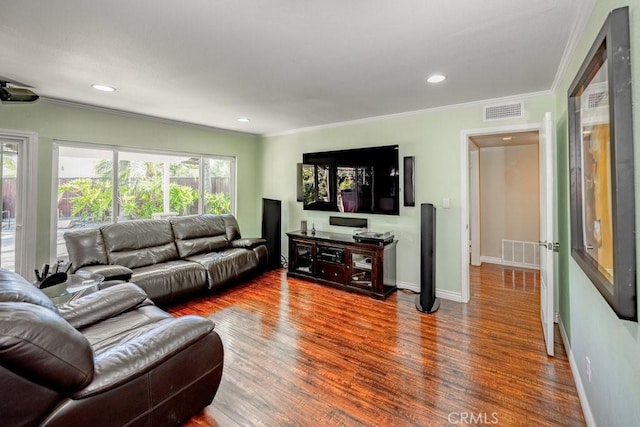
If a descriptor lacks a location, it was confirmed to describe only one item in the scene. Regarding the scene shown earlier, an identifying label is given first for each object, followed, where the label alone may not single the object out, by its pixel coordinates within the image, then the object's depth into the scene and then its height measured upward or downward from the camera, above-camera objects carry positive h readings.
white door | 2.46 -0.06
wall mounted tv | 4.12 +0.55
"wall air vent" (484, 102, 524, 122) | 3.32 +1.19
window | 3.82 +0.48
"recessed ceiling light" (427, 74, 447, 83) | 2.77 +1.29
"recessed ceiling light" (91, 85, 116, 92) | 3.09 +1.34
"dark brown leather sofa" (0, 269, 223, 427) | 1.11 -0.68
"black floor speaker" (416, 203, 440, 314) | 3.39 -0.47
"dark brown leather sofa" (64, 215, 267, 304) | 3.38 -0.47
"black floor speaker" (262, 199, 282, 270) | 5.24 -0.21
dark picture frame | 1.07 +0.22
